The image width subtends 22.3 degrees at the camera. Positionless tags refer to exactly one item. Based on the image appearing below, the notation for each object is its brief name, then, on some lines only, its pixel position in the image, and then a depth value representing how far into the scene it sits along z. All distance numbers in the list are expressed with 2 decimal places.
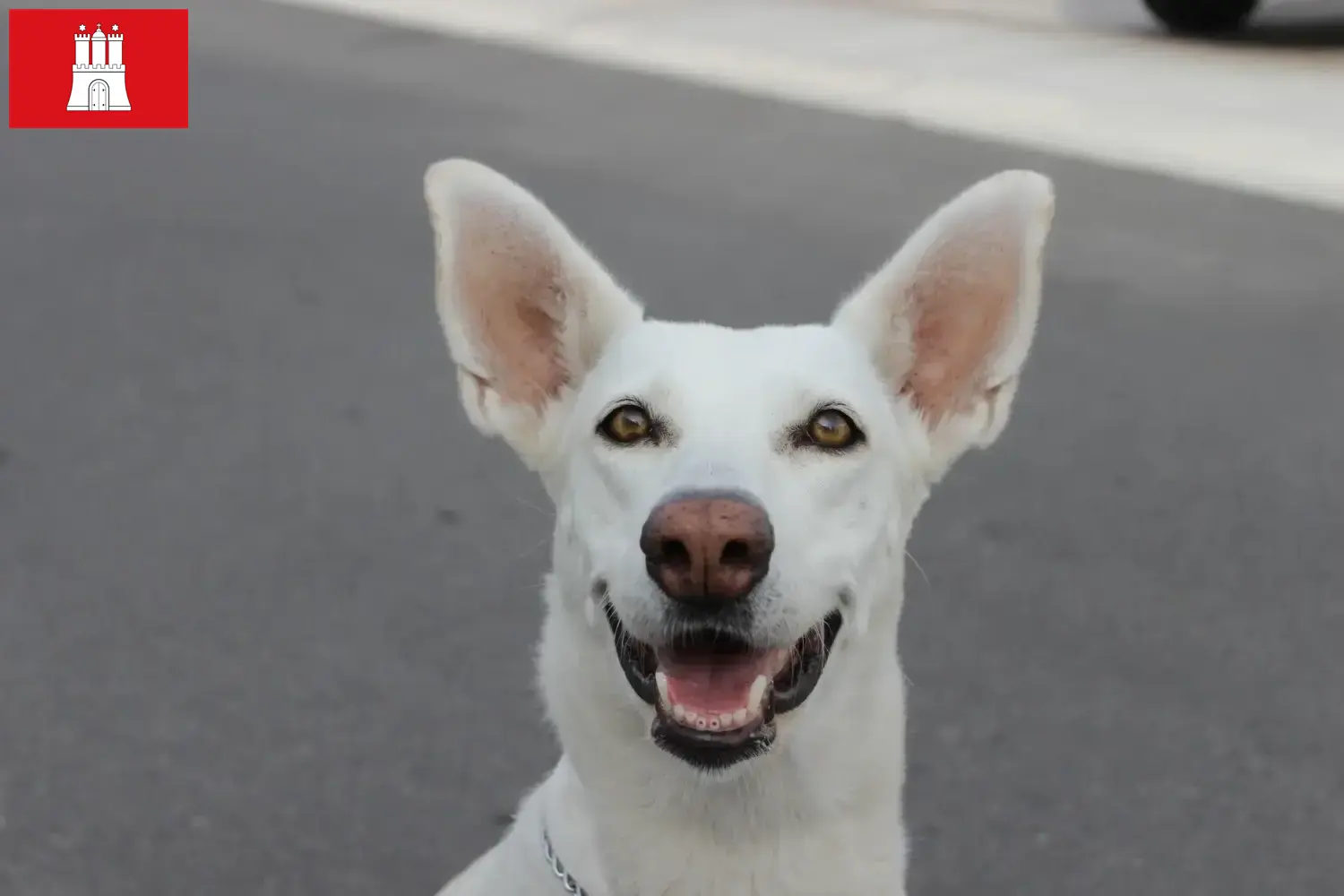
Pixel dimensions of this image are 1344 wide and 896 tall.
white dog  1.18
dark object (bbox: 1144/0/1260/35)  4.28
